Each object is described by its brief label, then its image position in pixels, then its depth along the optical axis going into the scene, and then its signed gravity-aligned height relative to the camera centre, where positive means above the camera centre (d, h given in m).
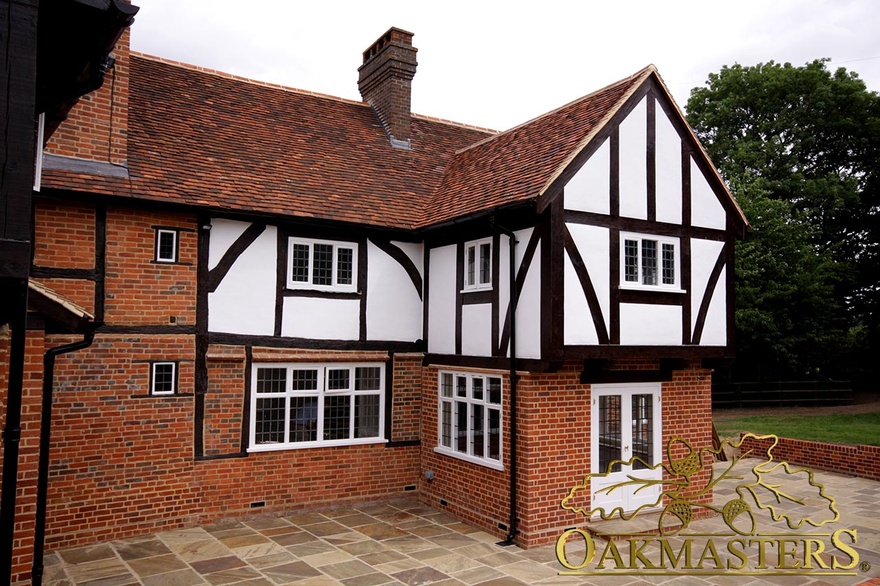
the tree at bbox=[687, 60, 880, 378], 24.89 +5.54
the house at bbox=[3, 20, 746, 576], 10.03 +0.29
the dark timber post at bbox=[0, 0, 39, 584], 4.81 +1.06
